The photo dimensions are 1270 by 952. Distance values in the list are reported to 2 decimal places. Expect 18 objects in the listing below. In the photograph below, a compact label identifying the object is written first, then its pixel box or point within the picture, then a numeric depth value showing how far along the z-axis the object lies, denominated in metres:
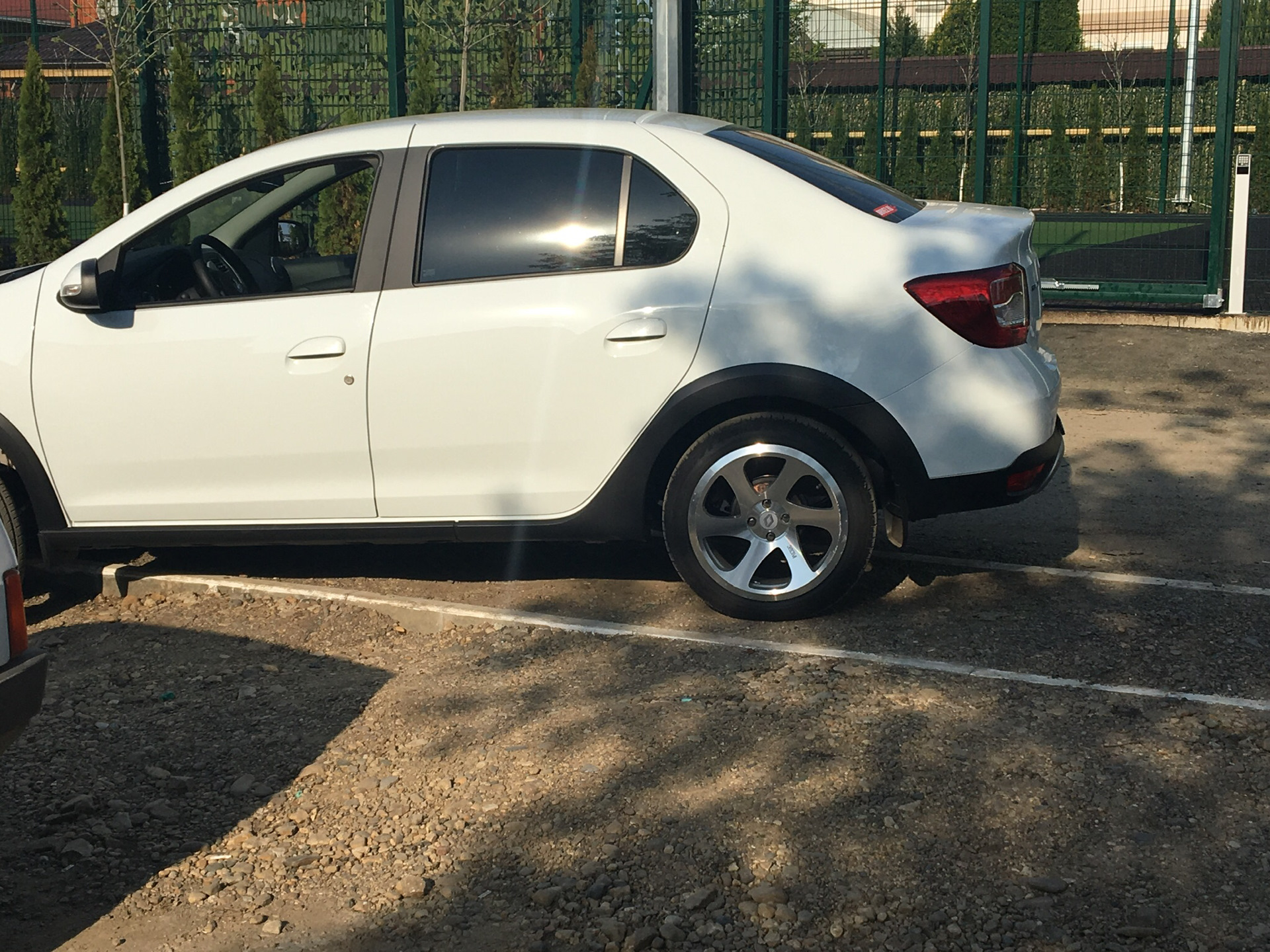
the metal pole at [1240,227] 12.30
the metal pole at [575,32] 14.85
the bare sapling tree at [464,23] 15.02
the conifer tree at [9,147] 17.88
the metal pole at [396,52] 14.89
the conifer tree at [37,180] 15.93
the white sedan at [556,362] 5.25
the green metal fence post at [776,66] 13.77
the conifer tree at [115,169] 15.62
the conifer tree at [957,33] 16.69
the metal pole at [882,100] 14.66
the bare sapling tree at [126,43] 15.28
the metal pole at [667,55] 12.56
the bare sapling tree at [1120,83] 17.36
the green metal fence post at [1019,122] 14.83
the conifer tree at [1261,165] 15.88
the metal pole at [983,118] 13.84
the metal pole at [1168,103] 15.30
